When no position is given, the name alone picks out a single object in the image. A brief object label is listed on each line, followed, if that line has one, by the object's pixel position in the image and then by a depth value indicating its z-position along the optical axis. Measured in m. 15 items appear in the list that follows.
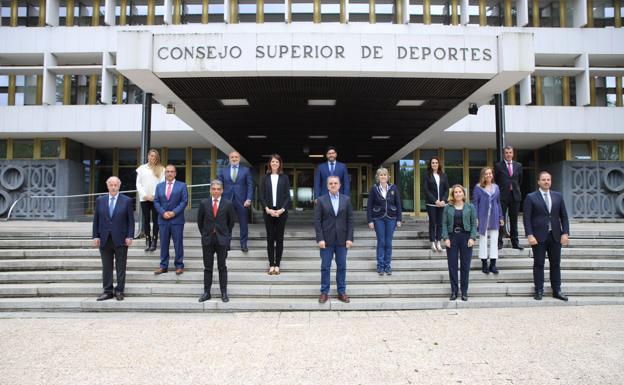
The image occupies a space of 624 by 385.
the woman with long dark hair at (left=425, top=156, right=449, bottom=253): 8.04
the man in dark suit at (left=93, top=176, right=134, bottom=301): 6.52
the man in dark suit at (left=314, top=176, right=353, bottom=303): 6.37
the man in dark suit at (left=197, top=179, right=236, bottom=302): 6.39
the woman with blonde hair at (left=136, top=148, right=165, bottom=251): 7.96
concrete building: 20.02
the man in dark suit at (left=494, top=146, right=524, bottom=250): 8.19
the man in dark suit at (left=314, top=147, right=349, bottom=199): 8.19
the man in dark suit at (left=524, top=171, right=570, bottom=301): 6.64
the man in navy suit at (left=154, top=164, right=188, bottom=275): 7.25
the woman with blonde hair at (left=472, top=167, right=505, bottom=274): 7.19
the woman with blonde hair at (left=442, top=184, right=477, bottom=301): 6.50
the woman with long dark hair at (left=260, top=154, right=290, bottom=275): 7.22
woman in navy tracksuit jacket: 7.27
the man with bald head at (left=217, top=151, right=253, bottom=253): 8.08
